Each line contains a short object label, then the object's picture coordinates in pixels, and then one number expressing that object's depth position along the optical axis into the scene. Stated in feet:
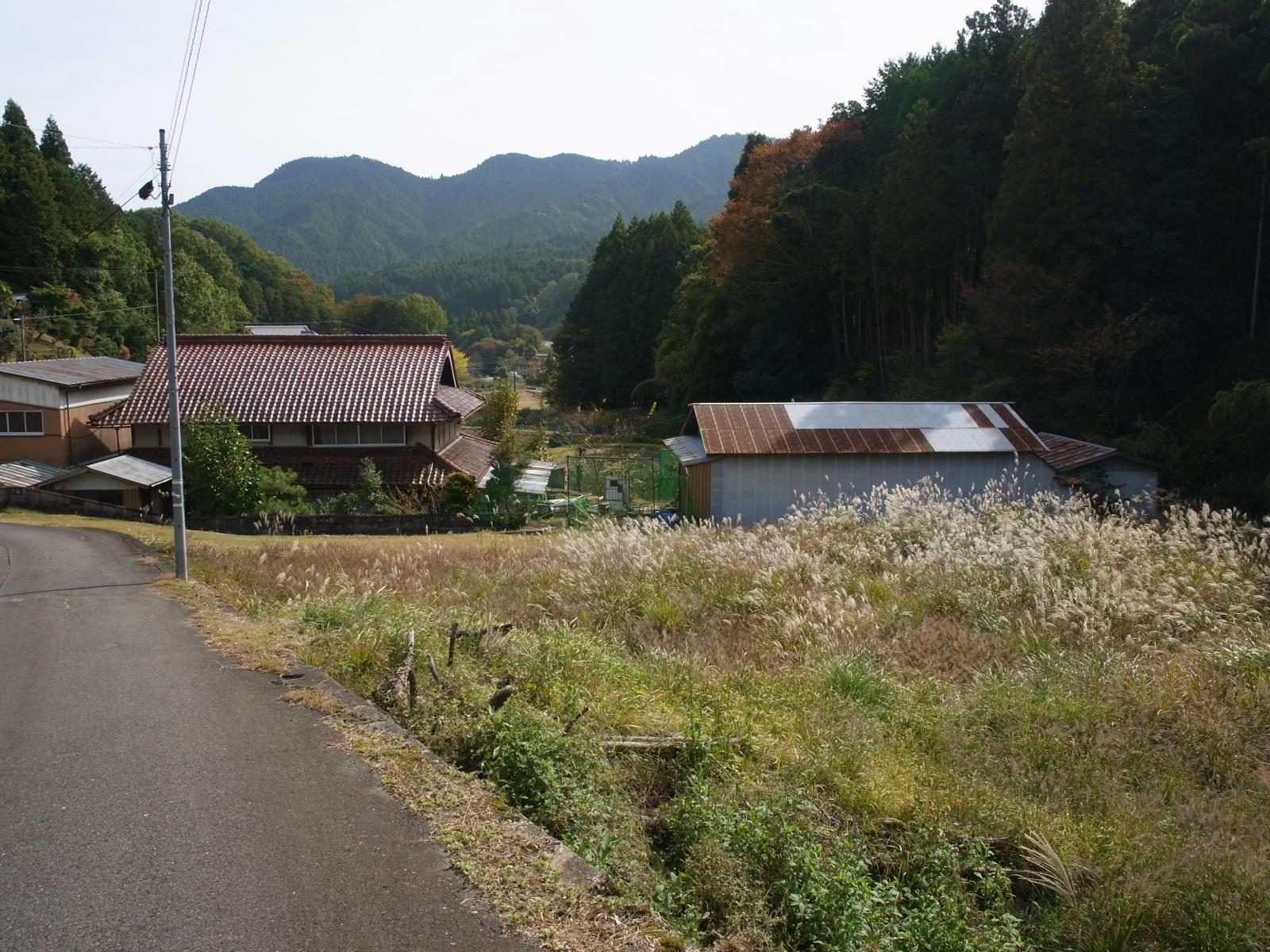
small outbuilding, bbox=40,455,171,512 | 80.38
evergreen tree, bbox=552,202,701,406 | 190.29
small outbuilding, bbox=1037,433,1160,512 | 67.51
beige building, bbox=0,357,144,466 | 90.58
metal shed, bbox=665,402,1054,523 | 69.00
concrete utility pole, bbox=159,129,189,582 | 39.06
